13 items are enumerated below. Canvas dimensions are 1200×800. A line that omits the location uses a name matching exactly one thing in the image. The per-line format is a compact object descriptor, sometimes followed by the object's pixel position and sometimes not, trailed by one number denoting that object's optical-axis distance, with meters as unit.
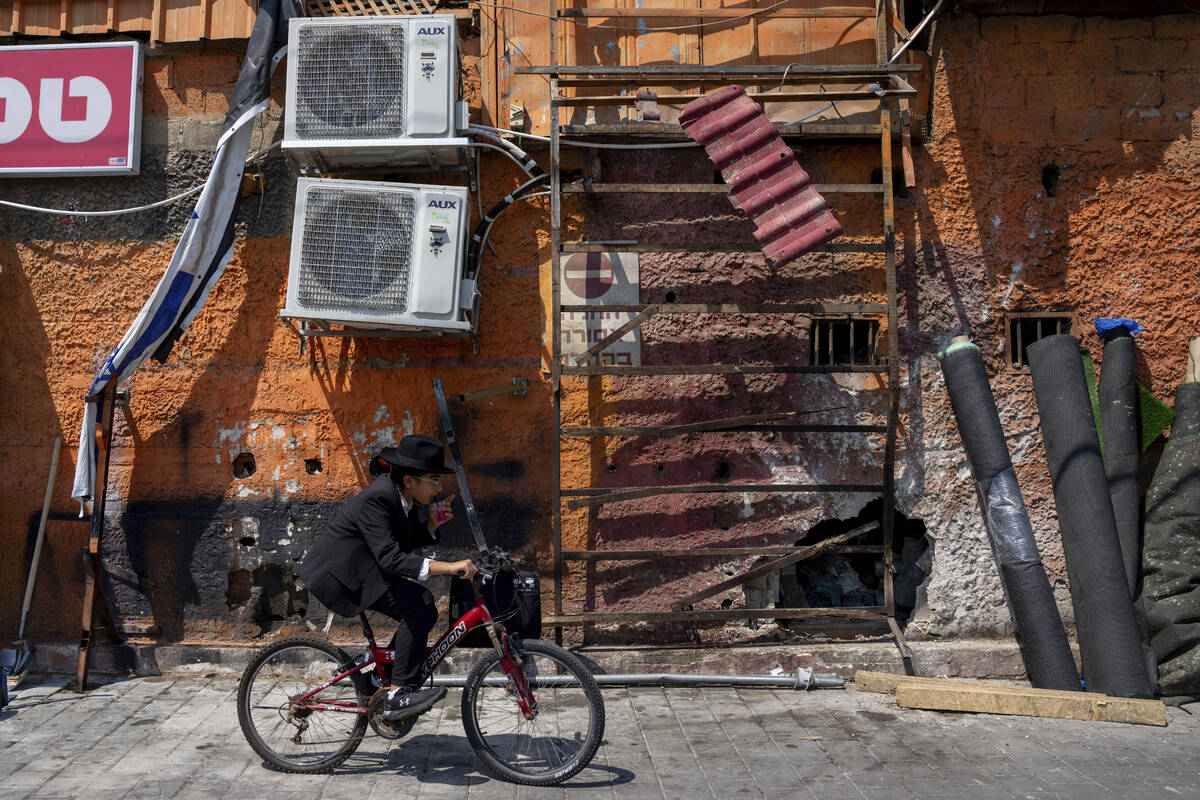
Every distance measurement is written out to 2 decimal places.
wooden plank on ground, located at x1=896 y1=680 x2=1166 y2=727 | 5.32
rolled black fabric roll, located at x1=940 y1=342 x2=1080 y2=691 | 5.79
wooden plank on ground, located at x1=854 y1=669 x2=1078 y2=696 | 5.59
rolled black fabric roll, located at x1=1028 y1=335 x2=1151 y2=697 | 5.62
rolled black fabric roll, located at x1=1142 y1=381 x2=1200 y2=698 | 5.64
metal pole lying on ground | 5.90
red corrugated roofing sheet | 5.81
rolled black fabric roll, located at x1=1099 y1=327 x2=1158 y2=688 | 5.96
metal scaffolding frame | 6.02
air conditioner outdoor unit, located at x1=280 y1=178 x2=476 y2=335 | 5.93
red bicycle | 4.36
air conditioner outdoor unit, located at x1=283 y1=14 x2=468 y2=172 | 6.07
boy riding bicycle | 4.49
